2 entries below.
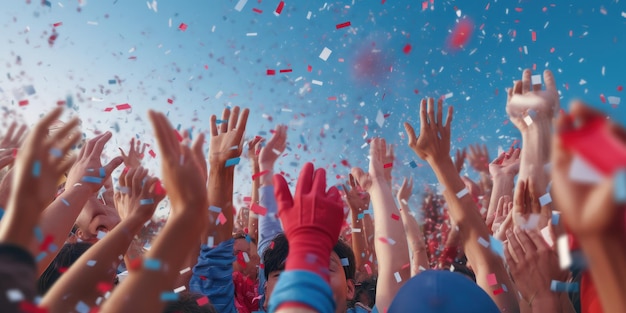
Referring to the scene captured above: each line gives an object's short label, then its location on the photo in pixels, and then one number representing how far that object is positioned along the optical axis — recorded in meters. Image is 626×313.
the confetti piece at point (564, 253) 1.23
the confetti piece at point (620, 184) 0.94
